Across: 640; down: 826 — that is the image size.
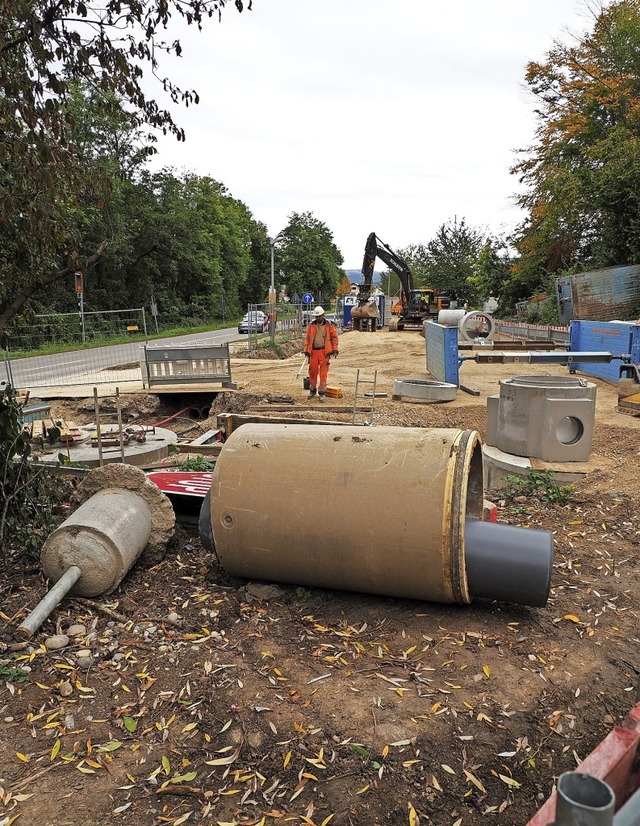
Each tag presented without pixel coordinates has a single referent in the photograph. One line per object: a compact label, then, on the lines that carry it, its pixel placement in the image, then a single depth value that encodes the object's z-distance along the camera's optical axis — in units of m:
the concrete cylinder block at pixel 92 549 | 3.94
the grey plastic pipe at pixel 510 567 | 3.59
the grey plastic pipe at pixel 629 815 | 1.56
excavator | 31.25
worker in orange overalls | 11.80
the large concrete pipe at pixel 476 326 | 15.76
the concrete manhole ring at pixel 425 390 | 12.15
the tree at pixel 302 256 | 71.62
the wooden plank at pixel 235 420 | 7.72
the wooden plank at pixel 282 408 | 10.27
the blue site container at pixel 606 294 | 20.58
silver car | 32.25
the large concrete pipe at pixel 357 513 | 3.50
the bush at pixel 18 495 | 4.54
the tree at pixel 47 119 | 3.53
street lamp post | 25.08
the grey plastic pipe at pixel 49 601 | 3.55
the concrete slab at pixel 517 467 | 6.86
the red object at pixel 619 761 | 2.10
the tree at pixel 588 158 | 23.56
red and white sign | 5.22
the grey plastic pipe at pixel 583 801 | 1.36
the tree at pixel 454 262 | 48.03
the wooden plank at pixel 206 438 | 8.70
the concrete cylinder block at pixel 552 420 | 7.17
